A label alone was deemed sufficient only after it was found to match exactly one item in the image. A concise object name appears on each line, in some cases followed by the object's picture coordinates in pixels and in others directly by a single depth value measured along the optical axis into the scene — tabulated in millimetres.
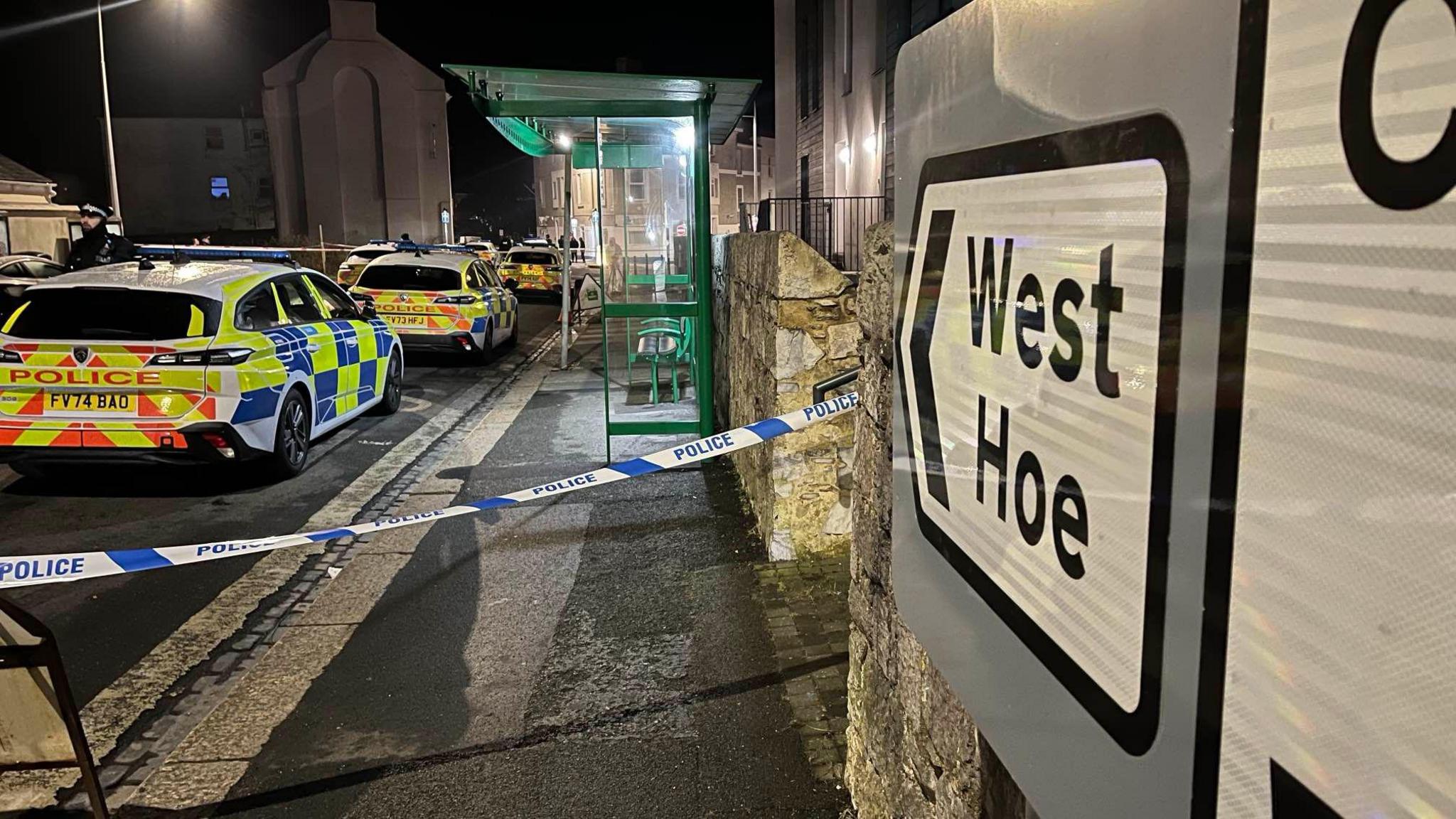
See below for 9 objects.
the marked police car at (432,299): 13133
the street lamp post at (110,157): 21266
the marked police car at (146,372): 6582
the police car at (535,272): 25984
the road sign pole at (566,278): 11742
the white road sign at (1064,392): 1016
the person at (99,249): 14594
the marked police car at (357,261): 21094
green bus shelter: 7719
